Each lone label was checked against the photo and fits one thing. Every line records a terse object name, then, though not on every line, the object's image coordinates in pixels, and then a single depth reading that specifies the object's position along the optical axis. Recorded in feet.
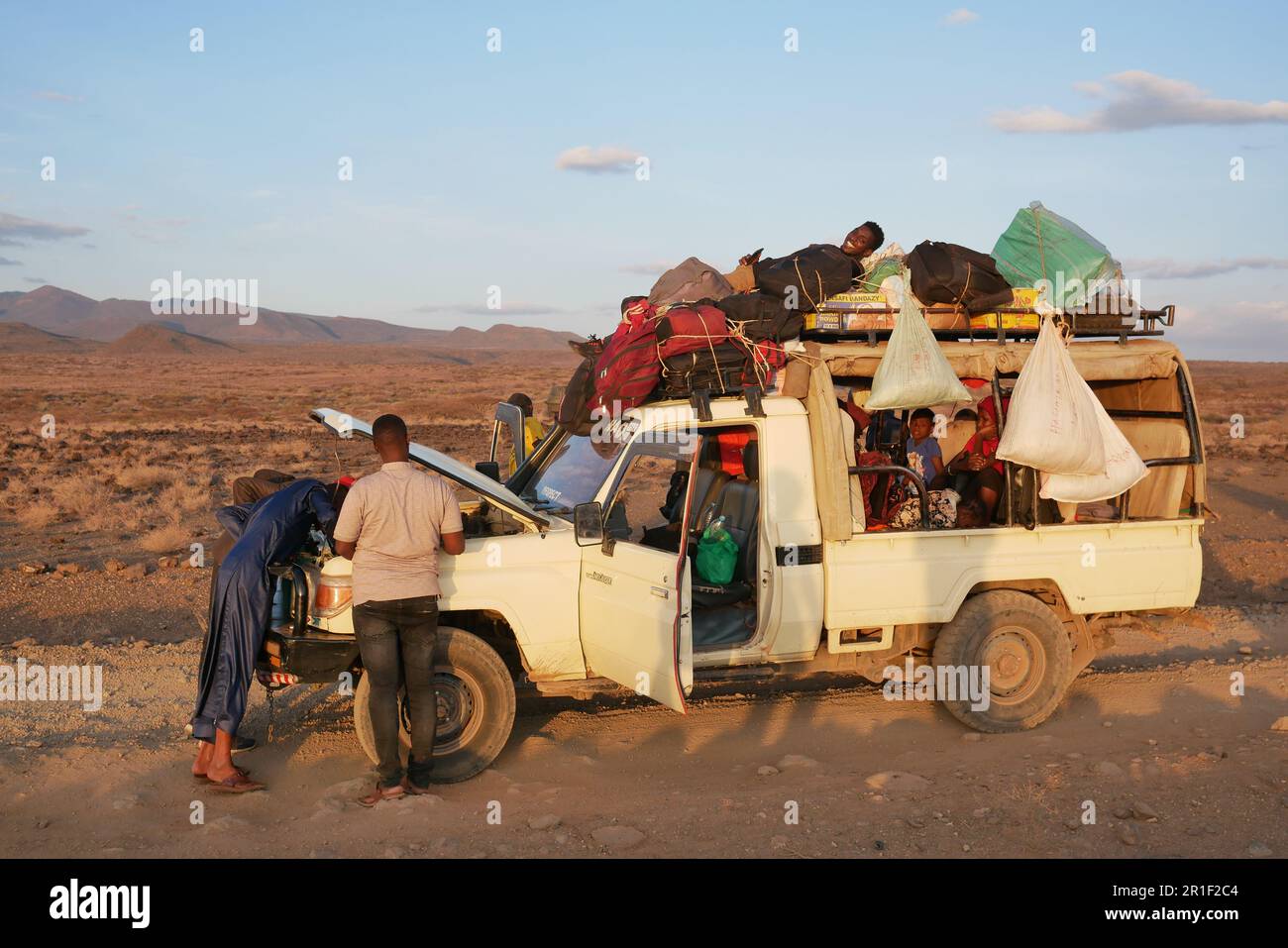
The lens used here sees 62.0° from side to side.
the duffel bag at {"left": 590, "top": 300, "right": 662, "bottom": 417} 20.97
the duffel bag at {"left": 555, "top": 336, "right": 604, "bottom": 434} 21.70
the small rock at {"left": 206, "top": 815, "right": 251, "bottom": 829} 17.37
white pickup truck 19.24
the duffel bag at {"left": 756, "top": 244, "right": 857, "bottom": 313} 21.84
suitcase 21.04
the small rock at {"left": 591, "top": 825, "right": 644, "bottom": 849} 16.83
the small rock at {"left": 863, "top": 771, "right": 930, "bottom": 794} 18.98
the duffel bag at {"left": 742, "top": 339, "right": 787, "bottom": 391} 21.20
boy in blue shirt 25.71
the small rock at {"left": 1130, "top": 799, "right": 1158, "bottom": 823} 17.49
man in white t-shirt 18.24
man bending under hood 18.76
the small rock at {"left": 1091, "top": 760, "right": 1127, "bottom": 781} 19.37
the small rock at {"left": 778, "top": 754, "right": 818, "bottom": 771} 20.62
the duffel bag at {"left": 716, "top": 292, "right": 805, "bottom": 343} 21.40
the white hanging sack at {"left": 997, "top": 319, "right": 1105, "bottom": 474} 20.70
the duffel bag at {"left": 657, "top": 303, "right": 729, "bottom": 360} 20.97
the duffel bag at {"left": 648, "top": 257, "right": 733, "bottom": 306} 23.75
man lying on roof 24.21
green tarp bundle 22.98
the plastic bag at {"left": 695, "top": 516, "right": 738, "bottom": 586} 21.49
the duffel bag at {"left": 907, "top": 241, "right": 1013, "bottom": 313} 21.91
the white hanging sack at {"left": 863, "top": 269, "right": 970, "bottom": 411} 20.58
